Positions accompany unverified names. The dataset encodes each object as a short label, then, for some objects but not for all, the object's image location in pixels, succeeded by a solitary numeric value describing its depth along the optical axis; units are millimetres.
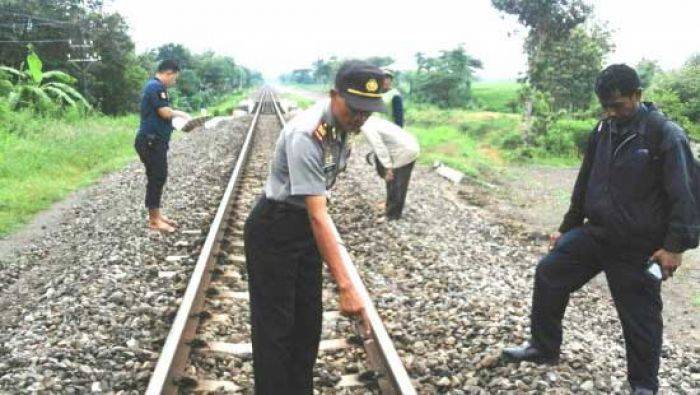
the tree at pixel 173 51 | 52450
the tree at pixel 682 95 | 19531
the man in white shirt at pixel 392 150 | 7164
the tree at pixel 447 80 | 41656
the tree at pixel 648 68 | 33166
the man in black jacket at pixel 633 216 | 3127
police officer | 2506
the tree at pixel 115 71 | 26500
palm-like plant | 19403
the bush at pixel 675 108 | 19375
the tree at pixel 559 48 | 19953
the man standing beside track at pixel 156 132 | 6652
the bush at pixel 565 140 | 17406
